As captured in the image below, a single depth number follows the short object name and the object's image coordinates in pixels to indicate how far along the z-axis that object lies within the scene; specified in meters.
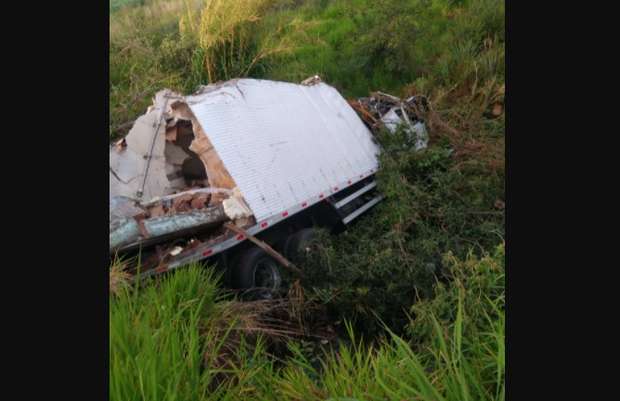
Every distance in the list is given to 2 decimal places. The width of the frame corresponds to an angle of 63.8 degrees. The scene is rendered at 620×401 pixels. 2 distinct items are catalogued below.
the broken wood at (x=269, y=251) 5.34
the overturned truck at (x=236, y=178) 5.12
